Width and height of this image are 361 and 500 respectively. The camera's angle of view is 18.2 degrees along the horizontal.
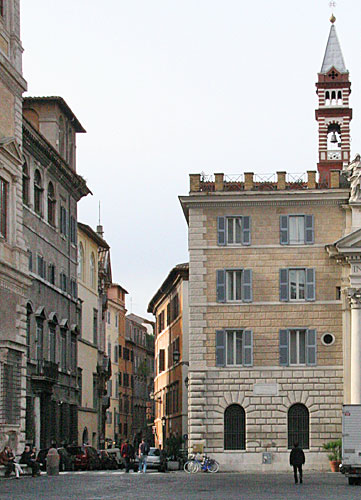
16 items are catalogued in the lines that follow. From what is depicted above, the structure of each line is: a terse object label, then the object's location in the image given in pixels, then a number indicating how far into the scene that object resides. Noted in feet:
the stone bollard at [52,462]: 149.07
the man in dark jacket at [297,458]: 132.46
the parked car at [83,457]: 179.06
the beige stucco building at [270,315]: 183.83
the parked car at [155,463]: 189.46
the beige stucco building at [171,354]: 256.71
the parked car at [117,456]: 210.38
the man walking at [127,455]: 165.89
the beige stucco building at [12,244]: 139.33
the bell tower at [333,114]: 226.58
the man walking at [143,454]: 161.89
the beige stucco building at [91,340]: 230.48
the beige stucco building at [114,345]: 346.54
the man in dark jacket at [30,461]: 142.61
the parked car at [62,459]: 168.86
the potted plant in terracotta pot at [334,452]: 178.19
